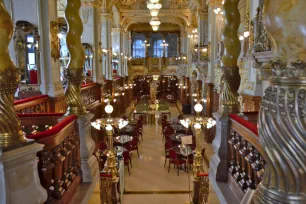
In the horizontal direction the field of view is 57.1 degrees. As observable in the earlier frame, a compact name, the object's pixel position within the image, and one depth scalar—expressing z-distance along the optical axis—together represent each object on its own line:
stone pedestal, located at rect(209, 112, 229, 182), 4.68
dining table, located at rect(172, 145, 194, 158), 9.47
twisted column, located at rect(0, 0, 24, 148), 2.72
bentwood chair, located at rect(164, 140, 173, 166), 10.82
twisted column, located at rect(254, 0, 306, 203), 1.52
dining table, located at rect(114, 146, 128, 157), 9.24
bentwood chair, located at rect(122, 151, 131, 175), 9.68
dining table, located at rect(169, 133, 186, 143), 11.67
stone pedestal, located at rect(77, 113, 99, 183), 5.01
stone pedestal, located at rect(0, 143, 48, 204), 2.65
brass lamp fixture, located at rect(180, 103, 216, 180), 5.80
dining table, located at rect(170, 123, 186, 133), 13.55
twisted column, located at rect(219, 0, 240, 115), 4.76
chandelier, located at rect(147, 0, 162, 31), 10.78
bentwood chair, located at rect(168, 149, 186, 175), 9.74
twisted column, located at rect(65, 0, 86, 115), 5.26
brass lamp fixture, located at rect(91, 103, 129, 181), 5.71
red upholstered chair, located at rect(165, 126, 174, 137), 13.11
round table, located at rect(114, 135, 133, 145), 11.06
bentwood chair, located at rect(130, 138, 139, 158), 11.38
